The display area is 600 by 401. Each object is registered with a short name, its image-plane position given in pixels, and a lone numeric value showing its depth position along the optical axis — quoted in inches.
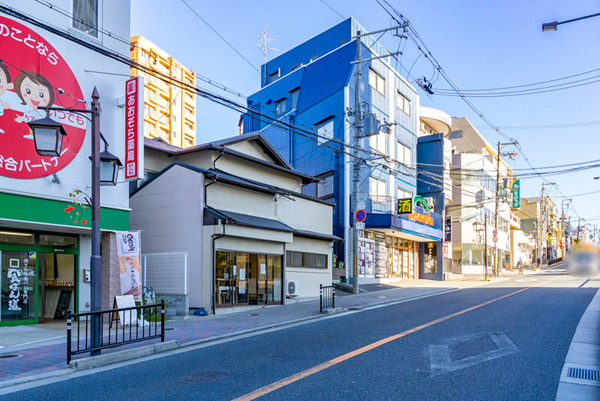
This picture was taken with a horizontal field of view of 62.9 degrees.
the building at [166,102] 2637.8
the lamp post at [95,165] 362.0
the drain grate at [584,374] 301.7
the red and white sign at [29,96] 501.4
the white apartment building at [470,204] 1806.1
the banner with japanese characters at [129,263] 585.0
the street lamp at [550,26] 431.2
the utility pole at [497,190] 1683.3
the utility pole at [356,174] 935.0
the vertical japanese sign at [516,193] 2278.5
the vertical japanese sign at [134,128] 577.6
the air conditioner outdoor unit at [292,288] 862.5
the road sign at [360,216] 901.2
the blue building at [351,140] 1198.9
